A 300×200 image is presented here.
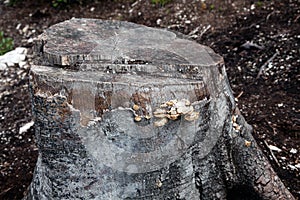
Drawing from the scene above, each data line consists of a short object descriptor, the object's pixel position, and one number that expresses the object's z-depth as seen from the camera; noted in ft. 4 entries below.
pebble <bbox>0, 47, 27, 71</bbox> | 14.78
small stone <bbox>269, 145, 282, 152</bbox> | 9.73
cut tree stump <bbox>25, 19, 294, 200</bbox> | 6.11
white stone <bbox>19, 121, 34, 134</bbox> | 11.71
